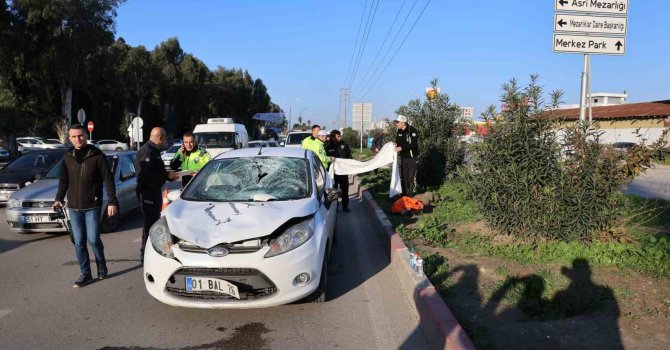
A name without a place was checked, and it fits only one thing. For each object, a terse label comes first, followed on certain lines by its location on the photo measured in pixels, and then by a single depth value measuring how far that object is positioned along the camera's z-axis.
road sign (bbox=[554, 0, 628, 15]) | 6.66
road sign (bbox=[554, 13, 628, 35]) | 6.68
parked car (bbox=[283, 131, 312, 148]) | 20.92
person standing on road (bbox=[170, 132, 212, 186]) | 7.71
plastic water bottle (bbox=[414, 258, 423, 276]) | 5.20
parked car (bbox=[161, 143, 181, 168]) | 23.66
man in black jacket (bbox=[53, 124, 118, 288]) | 5.57
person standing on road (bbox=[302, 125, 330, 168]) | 10.06
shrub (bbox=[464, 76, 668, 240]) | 6.02
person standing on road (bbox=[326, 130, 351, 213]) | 11.09
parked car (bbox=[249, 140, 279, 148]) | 25.06
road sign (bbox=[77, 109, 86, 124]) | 27.12
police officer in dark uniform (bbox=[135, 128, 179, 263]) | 6.53
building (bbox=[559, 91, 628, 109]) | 85.69
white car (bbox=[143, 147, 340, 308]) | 4.29
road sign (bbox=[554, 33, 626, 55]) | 6.71
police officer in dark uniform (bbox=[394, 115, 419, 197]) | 10.35
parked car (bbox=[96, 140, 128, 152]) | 45.07
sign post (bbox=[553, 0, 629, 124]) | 6.67
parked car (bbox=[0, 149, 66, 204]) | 10.79
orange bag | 9.19
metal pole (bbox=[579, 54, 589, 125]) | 6.82
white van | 19.44
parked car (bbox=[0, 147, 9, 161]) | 30.04
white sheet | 10.80
